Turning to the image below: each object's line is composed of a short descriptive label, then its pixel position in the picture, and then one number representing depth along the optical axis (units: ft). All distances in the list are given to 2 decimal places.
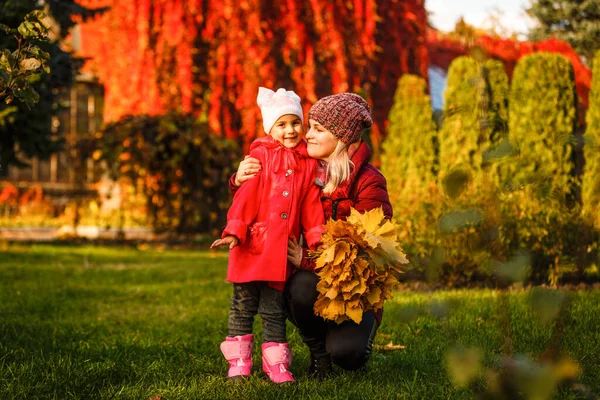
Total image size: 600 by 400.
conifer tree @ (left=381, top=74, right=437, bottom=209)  29.35
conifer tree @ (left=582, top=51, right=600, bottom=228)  23.16
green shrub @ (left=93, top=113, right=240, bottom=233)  34.55
